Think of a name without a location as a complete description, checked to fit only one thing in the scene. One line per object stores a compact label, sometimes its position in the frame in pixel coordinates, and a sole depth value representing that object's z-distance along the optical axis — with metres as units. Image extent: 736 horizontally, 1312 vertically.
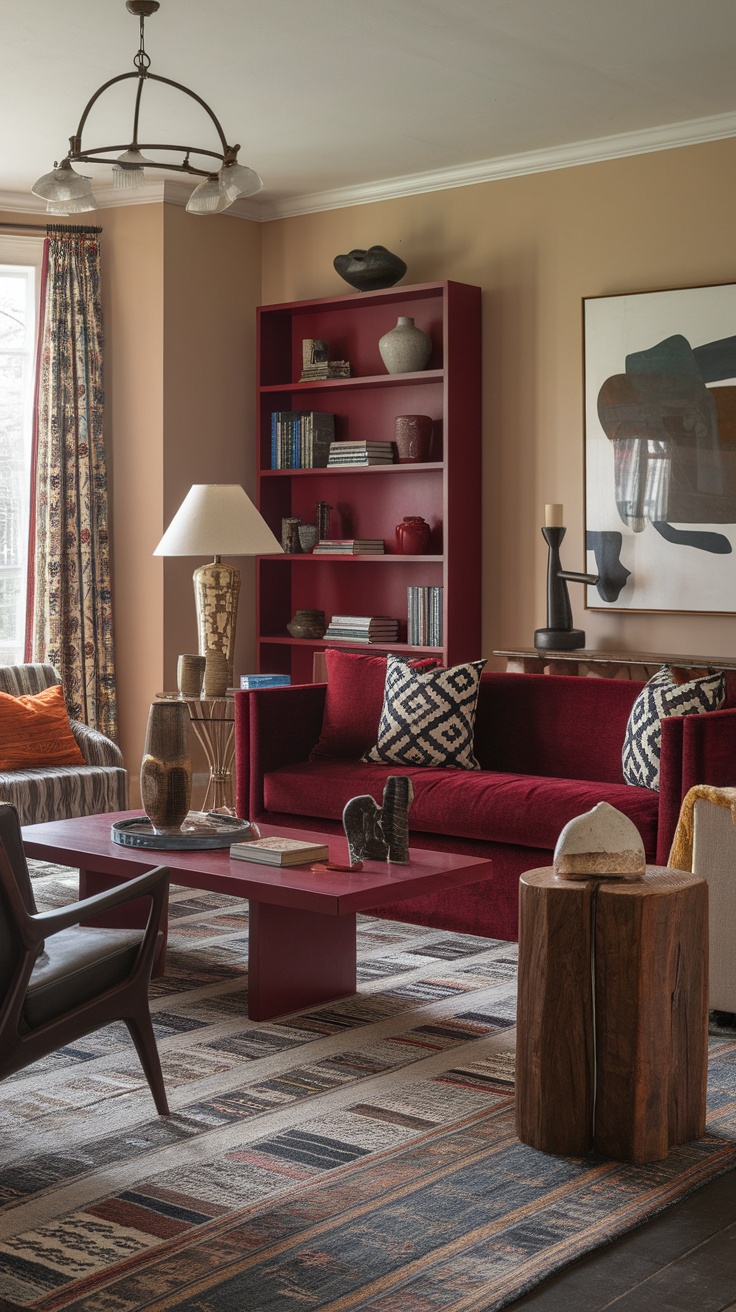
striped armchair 5.02
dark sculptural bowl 6.39
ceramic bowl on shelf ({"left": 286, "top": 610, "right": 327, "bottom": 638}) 6.82
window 6.77
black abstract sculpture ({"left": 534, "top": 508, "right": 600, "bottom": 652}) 5.73
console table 5.33
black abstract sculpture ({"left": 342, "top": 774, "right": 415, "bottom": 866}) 3.62
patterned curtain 6.59
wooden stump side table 2.60
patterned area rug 2.18
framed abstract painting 5.59
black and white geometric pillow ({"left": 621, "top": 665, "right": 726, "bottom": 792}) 4.24
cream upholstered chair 3.45
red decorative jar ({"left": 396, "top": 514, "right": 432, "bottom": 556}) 6.41
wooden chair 2.43
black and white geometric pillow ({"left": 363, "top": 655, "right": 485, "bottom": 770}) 4.77
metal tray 3.72
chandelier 4.02
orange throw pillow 5.25
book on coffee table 3.55
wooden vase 3.77
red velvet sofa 3.90
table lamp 5.11
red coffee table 3.29
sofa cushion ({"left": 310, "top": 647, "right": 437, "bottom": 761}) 5.04
